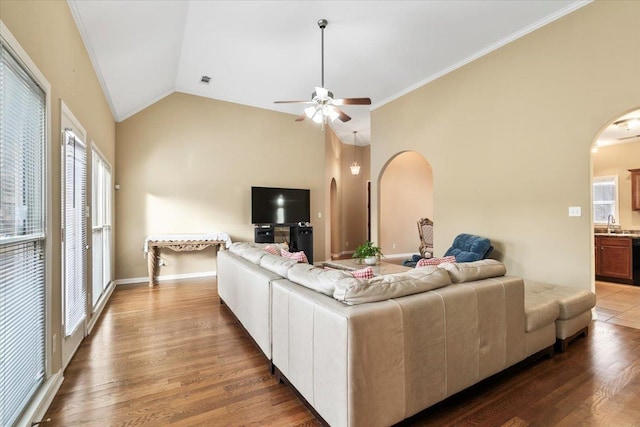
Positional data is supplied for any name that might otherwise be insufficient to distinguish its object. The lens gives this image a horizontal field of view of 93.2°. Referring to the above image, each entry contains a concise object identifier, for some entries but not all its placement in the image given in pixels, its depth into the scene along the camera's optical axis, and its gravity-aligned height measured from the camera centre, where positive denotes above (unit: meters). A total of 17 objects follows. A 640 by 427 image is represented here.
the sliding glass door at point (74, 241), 2.44 -0.22
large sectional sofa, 1.50 -0.72
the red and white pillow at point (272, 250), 3.57 -0.42
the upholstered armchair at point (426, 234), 6.54 -0.46
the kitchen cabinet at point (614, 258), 5.20 -0.84
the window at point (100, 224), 3.71 -0.10
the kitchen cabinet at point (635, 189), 5.82 +0.42
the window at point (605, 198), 6.25 +0.28
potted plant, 4.41 -0.59
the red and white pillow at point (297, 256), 3.19 -0.45
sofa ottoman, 2.66 -0.87
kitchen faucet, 6.24 -0.19
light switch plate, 3.49 +0.00
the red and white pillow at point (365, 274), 2.14 -0.43
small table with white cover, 5.25 -0.48
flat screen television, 6.41 +0.19
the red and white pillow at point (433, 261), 2.96 -0.48
